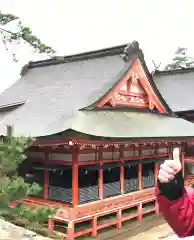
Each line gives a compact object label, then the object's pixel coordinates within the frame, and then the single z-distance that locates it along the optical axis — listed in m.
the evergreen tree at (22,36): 6.27
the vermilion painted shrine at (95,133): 7.85
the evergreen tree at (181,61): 42.19
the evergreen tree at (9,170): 3.81
